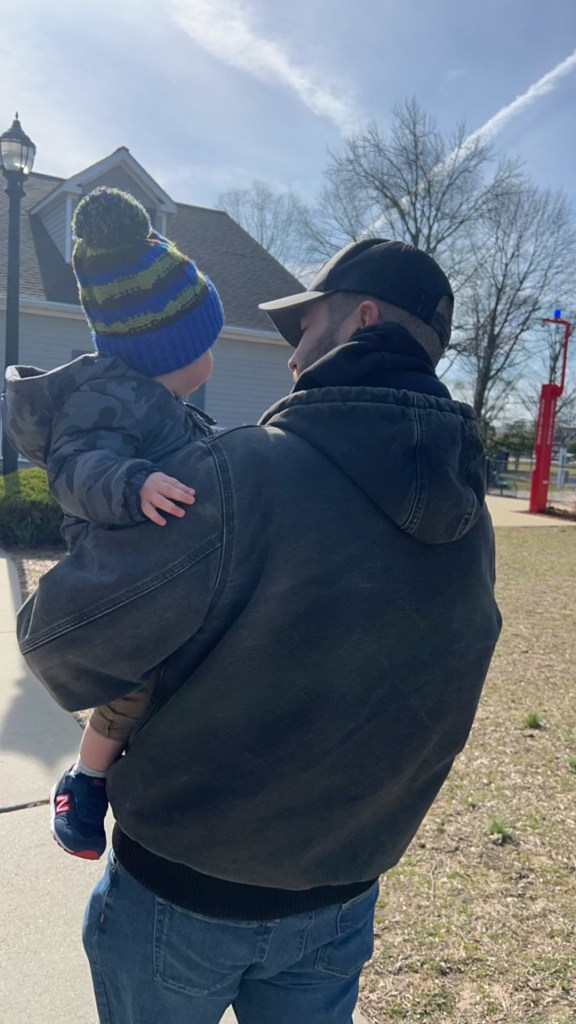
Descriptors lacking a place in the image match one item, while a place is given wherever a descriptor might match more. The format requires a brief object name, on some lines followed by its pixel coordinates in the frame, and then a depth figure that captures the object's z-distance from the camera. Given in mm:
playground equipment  17234
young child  1350
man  1047
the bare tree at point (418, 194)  29094
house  14070
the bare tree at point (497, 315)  32438
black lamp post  9992
